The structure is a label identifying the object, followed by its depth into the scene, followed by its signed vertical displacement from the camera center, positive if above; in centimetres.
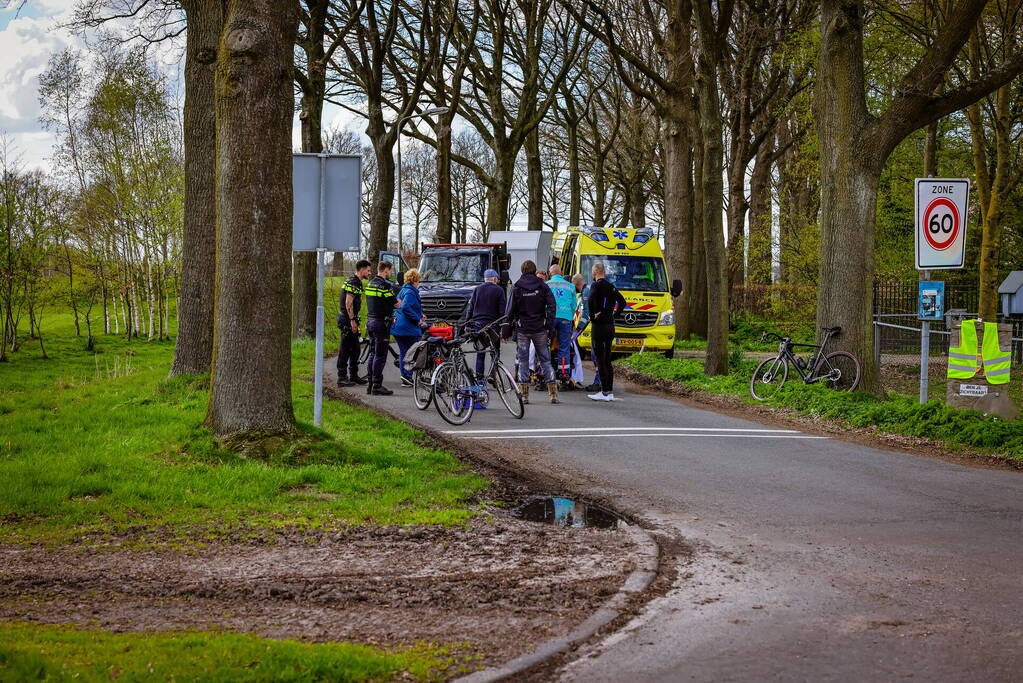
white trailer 3475 +193
